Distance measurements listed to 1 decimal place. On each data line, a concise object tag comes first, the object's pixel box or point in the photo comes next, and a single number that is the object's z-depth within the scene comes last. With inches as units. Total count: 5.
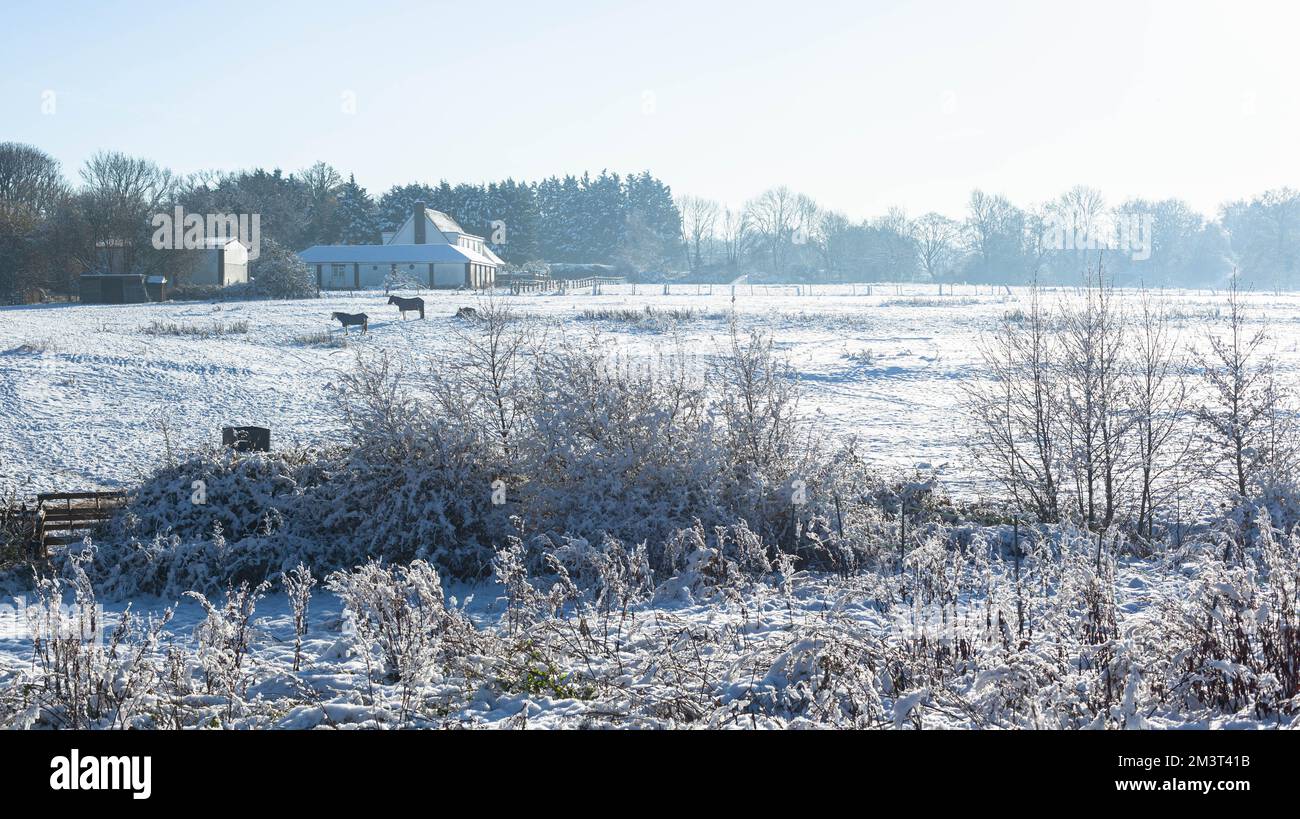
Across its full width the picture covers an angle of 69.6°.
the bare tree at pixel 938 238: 5088.6
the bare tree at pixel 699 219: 5359.3
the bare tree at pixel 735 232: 5315.0
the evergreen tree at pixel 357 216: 3489.2
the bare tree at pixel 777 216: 5334.6
